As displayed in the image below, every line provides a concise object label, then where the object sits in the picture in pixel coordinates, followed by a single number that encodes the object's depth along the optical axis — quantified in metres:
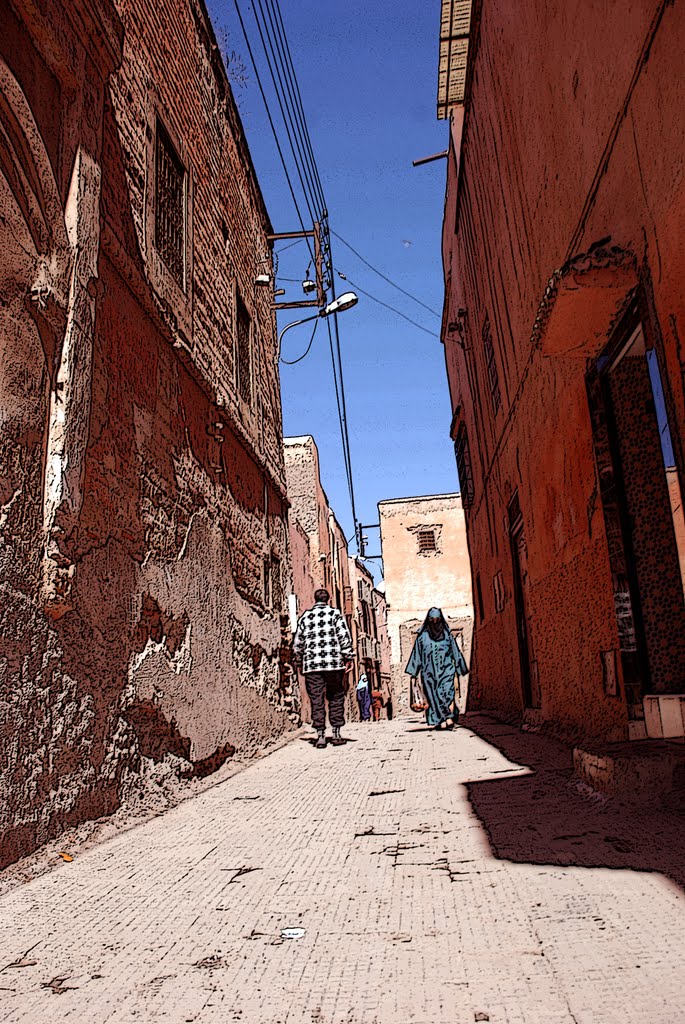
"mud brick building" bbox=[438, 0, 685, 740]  2.99
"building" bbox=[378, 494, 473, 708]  24.64
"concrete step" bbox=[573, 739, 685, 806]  3.02
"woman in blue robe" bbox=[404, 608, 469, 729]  8.64
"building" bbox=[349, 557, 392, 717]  28.02
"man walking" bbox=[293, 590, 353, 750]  7.30
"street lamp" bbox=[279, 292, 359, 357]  13.56
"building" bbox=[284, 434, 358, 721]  17.75
